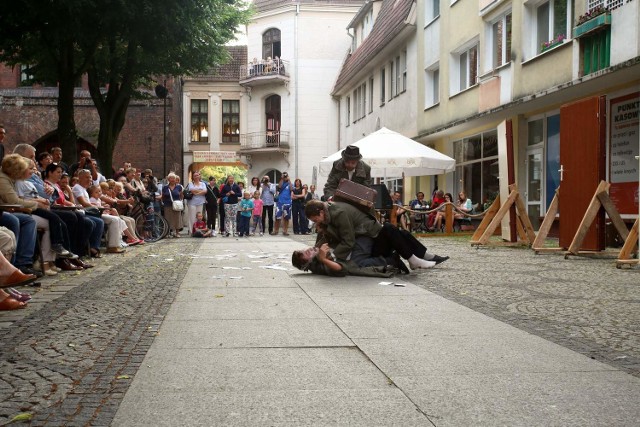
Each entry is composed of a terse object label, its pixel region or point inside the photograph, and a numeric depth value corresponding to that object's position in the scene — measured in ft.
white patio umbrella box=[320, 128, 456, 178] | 58.85
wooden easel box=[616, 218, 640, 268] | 34.09
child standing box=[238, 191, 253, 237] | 76.69
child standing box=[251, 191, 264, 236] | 79.66
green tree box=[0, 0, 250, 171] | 51.65
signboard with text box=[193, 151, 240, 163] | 163.32
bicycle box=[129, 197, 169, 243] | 60.23
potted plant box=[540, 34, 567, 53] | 56.24
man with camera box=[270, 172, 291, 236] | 80.48
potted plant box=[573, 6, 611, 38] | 48.44
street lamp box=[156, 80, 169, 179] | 116.98
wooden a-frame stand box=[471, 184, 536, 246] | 47.22
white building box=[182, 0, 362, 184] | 156.25
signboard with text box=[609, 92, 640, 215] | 49.11
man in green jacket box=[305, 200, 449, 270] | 29.89
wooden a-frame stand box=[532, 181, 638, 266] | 34.63
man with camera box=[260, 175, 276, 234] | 80.69
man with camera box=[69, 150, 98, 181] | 49.37
